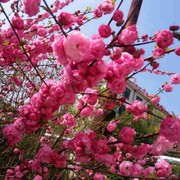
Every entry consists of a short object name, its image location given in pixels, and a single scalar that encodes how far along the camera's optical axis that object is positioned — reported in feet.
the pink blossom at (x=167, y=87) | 2.31
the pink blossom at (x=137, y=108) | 1.32
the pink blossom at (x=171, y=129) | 0.87
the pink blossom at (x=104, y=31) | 0.91
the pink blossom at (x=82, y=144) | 0.97
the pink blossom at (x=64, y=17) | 1.12
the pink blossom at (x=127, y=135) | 1.02
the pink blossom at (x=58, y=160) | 1.03
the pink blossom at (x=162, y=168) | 1.33
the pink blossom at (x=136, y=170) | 1.69
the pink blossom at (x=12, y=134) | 1.01
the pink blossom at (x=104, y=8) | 1.62
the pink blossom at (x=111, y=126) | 1.81
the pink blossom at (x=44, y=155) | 1.03
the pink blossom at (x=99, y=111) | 2.49
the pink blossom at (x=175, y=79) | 2.25
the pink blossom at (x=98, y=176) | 1.85
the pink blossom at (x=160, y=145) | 1.01
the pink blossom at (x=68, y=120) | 1.87
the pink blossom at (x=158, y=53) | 1.03
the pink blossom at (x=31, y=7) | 1.35
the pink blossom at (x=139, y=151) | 1.10
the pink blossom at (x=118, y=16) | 1.03
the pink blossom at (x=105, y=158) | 1.00
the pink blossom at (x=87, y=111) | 1.62
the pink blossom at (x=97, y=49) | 0.75
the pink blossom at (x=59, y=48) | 0.76
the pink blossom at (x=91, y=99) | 1.22
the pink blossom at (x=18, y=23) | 1.38
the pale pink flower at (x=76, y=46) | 0.70
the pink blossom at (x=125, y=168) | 1.56
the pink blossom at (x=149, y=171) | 1.55
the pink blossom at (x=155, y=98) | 2.17
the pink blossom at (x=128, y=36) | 0.84
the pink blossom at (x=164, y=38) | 0.86
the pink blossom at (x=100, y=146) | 0.99
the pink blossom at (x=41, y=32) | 1.86
